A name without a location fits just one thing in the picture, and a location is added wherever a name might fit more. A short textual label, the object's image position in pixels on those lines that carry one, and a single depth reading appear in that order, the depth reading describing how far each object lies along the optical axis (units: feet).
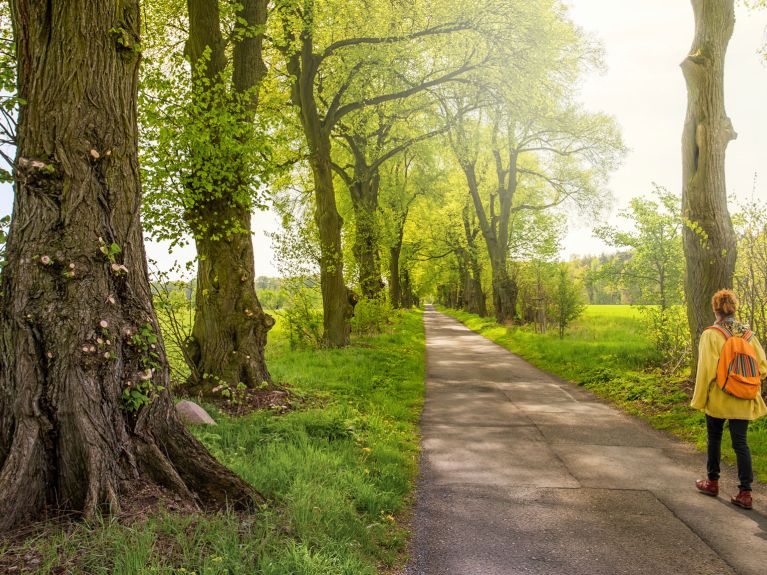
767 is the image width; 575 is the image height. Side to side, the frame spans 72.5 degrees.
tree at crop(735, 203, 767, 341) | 27.84
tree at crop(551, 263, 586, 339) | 64.13
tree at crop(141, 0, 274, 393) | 24.48
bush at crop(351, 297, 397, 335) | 67.46
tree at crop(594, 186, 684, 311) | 42.09
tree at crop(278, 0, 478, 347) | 44.73
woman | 17.33
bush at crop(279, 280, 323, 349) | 54.24
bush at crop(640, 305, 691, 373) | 36.15
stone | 21.58
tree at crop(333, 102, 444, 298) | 66.33
